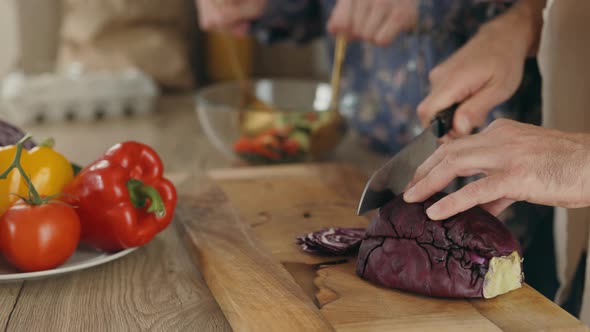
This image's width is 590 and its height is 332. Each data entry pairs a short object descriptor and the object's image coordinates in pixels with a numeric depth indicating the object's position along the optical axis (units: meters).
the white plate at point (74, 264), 1.23
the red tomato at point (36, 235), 1.23
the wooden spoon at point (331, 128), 2.14
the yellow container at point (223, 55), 3.64
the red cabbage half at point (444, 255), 1.16
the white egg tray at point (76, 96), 2.74
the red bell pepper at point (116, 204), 1.35
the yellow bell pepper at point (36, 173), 1.33
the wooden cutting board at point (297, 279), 1.10
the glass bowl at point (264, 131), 2.09
